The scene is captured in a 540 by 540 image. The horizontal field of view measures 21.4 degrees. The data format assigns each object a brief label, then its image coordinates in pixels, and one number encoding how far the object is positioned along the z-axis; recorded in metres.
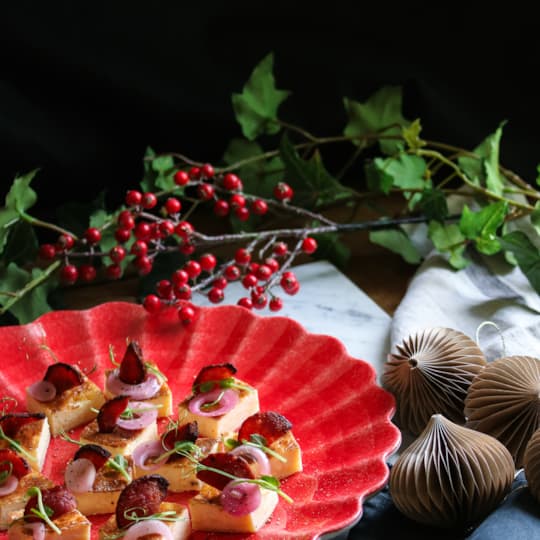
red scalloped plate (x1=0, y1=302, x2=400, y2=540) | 0.87
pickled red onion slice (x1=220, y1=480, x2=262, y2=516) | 0.83
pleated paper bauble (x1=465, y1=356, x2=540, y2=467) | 0.87
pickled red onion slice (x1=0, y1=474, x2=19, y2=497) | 0.87
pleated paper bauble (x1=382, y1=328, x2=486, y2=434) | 0.92
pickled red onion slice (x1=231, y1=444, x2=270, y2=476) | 0.87
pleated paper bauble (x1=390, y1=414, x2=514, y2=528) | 0.82
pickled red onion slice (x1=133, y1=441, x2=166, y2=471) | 0.90
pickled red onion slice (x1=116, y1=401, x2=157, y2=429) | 0.93
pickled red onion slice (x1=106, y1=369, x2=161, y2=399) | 0.96
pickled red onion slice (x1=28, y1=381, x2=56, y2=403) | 0.97
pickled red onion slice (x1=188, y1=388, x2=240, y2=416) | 0.94
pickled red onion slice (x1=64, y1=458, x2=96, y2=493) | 0.88
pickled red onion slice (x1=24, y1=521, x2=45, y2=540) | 0.83
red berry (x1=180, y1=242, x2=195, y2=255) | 1.07
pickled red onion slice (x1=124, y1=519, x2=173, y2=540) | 0.82
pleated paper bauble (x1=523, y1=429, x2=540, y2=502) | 0.82
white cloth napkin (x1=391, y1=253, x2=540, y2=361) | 1.02
